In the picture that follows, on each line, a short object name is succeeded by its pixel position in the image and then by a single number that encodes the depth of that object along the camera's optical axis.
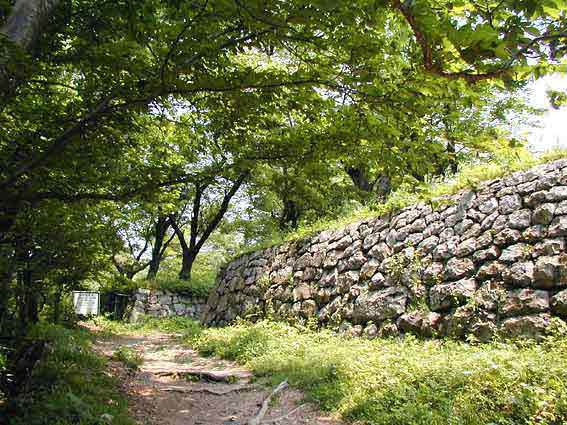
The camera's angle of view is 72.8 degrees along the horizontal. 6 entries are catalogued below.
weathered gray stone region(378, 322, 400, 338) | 6.55
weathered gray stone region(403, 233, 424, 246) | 7.21
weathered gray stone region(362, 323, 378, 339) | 6.92
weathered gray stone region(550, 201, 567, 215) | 5.27
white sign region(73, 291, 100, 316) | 13.61
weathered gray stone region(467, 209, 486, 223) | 6.37
